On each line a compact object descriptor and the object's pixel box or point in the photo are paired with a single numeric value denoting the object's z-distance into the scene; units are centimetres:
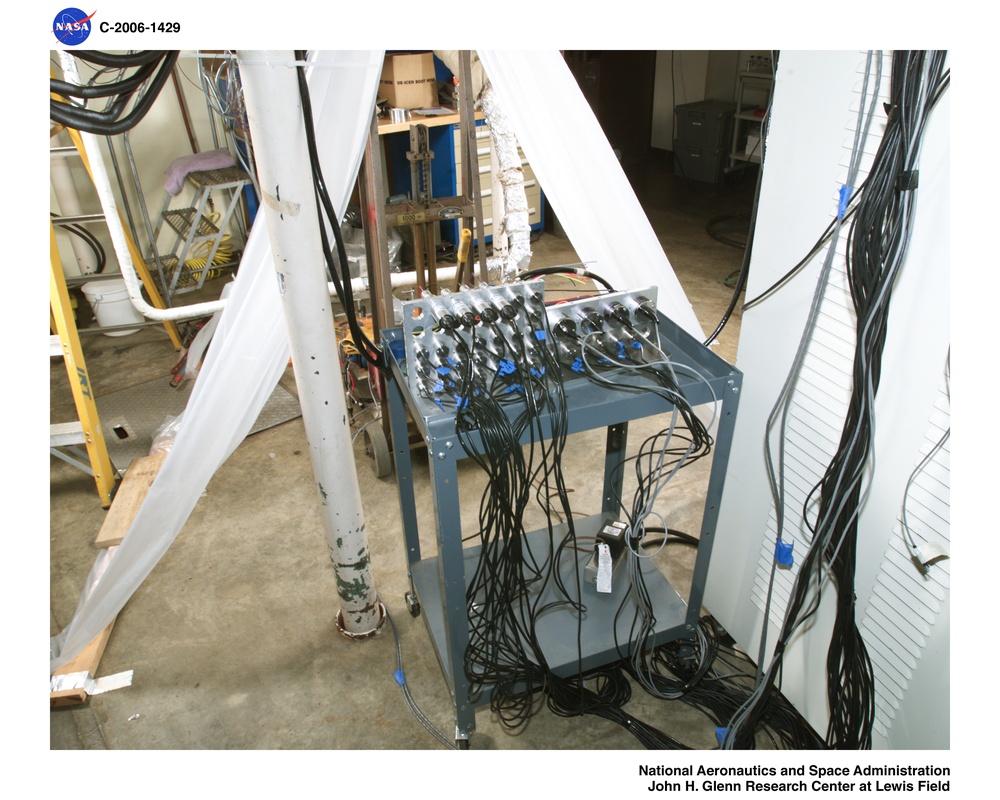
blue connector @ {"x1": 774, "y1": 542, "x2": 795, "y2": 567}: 160
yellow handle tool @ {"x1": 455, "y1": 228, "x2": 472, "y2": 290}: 243
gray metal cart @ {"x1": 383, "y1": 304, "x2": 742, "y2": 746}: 135
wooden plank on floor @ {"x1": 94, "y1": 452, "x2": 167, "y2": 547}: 228
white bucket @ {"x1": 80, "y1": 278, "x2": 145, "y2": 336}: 347
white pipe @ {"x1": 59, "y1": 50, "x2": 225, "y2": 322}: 202
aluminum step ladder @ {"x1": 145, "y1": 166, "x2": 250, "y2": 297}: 364
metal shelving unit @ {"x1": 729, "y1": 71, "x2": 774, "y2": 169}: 506
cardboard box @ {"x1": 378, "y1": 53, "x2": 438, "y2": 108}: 351
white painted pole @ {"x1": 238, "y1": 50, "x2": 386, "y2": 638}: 130
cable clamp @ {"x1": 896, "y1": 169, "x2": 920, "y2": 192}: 114
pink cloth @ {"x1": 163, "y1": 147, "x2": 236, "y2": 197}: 364
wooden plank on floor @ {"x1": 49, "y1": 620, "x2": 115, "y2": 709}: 179
